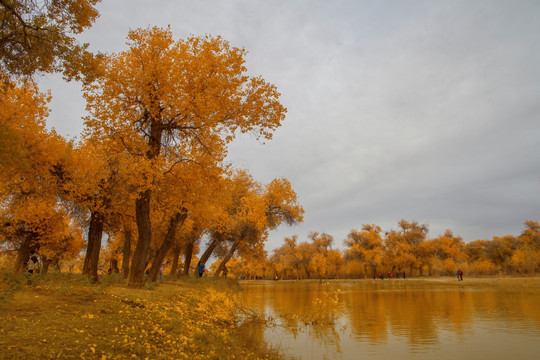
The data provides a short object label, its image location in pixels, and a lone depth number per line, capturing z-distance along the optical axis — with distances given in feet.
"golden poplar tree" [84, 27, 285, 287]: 42.42
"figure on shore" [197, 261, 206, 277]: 104.01
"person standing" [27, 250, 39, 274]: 68.62
